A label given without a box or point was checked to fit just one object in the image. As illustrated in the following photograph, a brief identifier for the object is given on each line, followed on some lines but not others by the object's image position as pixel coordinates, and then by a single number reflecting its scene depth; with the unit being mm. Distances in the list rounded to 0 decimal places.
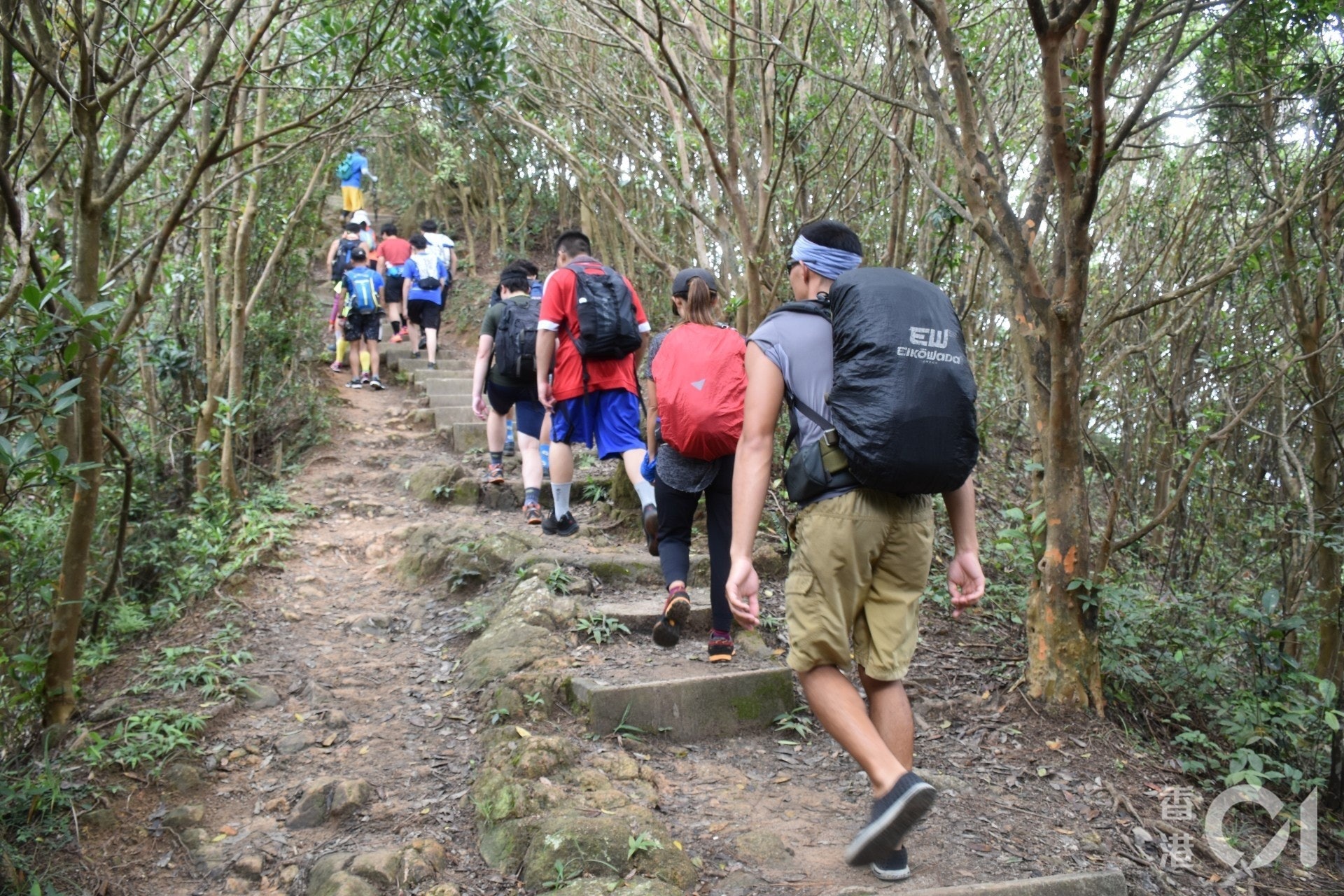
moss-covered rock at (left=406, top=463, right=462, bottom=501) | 7922
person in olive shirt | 6891
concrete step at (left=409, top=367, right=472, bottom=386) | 11320
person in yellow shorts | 13891
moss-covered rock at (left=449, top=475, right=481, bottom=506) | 7793
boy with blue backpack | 10648
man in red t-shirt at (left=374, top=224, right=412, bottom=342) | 12133
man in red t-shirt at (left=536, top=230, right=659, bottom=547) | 5875
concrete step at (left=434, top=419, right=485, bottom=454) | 9234
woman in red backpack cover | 4301
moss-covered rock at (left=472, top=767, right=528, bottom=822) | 3379
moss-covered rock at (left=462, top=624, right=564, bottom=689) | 4605
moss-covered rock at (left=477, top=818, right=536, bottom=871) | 3210
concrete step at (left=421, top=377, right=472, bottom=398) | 10859
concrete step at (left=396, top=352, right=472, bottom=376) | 12061
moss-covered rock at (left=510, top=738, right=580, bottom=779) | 3613
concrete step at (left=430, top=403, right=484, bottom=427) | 9969
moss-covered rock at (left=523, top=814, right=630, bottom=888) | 3035
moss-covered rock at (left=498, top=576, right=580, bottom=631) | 5016
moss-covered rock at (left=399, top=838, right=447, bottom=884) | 3150
